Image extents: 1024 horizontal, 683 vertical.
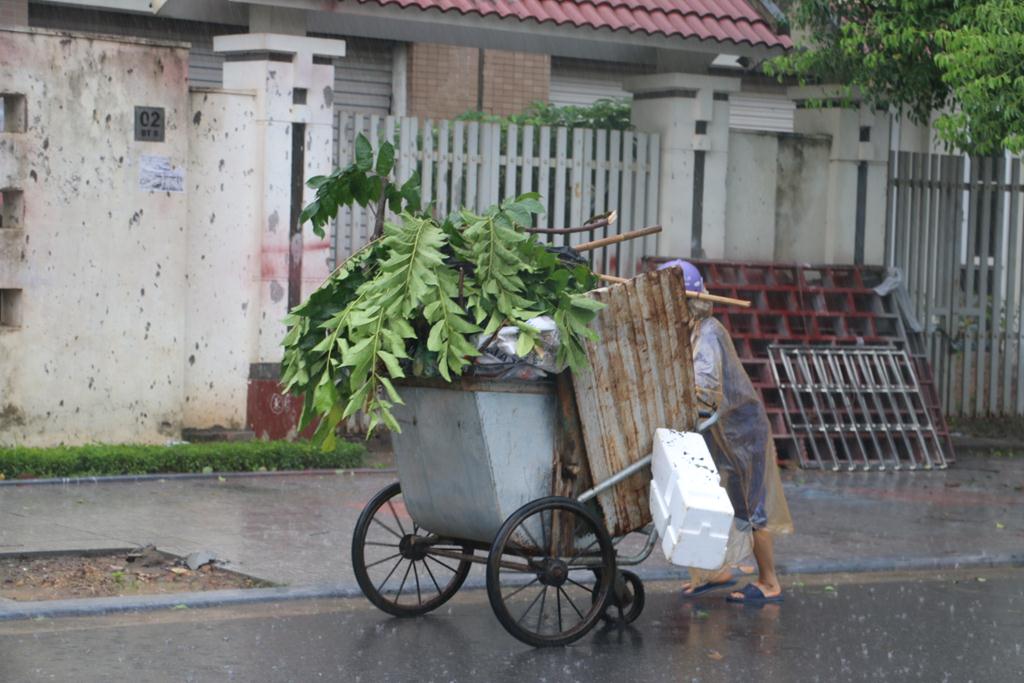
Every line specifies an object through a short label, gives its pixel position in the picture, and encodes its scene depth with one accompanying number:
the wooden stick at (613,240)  12.99
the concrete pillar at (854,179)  25.78
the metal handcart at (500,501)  12.31
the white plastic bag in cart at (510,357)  12.23
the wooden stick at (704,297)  13.06
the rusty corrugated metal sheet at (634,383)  12.71
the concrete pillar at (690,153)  24.52
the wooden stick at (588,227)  12.92
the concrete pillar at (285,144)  21.41
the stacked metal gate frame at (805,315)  23.64
